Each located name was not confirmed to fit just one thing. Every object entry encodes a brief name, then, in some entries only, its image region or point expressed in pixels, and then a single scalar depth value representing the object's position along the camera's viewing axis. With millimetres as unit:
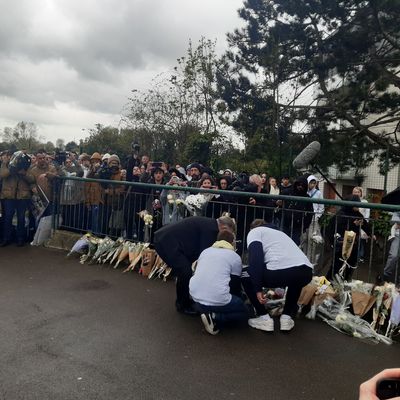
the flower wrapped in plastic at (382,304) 4445
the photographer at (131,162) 8680
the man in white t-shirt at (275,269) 4324
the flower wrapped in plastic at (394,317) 4273
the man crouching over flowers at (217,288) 4227
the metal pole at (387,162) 11033
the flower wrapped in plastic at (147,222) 6652
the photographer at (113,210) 7195
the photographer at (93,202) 7484
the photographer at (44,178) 7945
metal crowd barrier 5082
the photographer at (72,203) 7742
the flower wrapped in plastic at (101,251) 6840
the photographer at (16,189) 7664
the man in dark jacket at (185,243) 4660
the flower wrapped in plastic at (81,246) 7066
